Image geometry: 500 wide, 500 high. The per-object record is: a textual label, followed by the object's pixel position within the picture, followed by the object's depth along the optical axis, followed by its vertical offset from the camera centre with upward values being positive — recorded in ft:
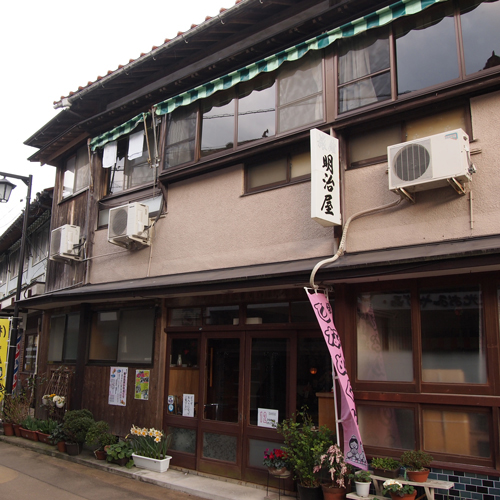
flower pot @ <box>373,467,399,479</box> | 21.26 -4.59
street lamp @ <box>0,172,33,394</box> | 47.17 +8.28
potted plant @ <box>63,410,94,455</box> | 35.19 -5.13
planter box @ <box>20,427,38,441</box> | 40.01 -6.32
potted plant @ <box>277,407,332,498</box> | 23.22 -4.11
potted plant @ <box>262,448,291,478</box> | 24.50 -4.96
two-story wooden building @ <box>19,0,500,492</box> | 22.08 +7.06
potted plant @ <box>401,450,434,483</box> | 20.49 -4.09
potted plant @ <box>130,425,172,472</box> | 31.27 -5.73
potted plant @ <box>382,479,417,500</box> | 19.97 -4.95
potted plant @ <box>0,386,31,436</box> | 42.50 -4.89
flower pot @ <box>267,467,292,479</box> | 24.49 -5.34
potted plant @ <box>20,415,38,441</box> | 40.22 -5.93
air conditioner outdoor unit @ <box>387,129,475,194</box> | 21.74 +8.61
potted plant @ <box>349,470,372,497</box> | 21.45 -5.00
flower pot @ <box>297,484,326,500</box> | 23.16 -5.95
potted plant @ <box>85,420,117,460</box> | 33.73 -5.41
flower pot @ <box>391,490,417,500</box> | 19.95 -5.18
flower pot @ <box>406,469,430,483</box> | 20.47 -4.45
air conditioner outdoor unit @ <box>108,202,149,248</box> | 36.37 +9.32
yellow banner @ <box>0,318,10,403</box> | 47.32 +0.62
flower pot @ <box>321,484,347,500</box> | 22.48 -5.74
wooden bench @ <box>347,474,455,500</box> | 20.10 -4.84
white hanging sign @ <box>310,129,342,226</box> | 25.09 +8.90
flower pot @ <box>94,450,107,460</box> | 33.76 -6.45
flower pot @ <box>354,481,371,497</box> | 21.44 -5.28
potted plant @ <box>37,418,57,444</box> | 39.15 -5.74
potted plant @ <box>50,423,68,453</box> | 36.05 -5.88
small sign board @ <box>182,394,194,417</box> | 32.35 -3.02
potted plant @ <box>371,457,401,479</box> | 21.30 -4.38
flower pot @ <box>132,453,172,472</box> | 31.09 -6.46
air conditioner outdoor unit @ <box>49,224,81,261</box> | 43.06 +9.28
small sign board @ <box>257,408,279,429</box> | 27.78 -3.17
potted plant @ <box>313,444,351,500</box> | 22.43 -4.80
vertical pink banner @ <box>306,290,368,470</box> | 22.77 -1.46
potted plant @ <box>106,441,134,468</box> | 32.04 -6.08
